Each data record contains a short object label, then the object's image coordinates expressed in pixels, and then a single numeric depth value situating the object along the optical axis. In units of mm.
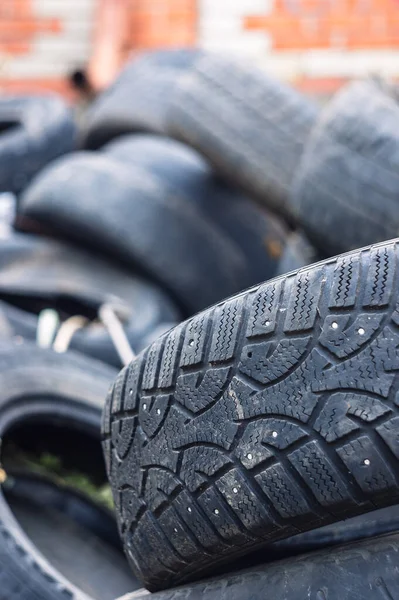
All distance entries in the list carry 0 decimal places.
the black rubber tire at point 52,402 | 1709
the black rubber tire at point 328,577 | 904
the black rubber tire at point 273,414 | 861
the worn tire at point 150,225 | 2475
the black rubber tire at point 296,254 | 2207
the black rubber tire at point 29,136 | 2920
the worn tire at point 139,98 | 2807
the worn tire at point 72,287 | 2406
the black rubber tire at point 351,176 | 1944
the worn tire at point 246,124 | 2299
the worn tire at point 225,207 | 2604
